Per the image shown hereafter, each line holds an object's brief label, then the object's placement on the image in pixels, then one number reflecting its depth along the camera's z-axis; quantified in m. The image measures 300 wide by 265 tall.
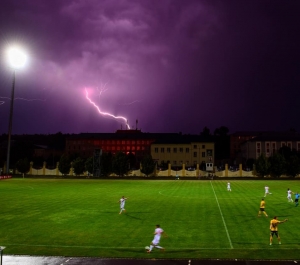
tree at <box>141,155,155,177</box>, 107.38
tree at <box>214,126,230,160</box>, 190.88
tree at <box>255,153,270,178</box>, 100.88
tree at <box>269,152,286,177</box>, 100.56
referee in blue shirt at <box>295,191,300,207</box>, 37.41
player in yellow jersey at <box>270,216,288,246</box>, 20.73
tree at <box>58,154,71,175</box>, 110.38
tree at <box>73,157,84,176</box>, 107.95
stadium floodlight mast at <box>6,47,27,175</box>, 73.64
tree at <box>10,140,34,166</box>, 141.00
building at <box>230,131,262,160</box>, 185.38
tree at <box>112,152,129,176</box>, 106.75
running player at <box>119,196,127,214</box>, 32.53
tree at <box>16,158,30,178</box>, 111.93
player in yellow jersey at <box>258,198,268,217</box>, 30.12
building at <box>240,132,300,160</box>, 152.38
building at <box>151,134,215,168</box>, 149.25
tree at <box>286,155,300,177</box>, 99.65
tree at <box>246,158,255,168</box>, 134.43
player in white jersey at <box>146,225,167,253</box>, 19.20
